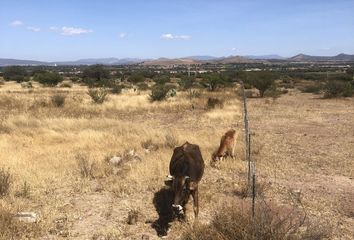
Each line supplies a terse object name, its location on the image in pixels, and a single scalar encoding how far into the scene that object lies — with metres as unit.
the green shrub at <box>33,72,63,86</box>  52.38
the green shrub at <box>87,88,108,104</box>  29.58
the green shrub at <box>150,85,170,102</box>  31.47
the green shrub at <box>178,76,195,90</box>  45.08
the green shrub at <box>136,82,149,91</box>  44.47
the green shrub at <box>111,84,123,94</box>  38.78
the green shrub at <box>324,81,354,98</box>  36.41
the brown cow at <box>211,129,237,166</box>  12.62
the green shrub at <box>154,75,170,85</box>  55.36
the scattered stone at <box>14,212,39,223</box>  7.78
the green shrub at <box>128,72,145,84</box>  63.80
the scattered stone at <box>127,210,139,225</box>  8.02
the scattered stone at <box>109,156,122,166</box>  12.18
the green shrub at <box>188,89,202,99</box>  33.27
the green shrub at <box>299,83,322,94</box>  42.59
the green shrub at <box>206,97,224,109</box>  27.28
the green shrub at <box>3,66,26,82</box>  69.26
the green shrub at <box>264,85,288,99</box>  37.01
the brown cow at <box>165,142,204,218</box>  7.48
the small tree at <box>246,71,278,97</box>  37.97
